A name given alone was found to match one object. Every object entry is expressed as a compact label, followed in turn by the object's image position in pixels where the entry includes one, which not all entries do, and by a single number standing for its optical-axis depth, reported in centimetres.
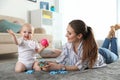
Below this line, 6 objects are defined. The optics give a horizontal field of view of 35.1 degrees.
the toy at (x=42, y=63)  132
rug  118
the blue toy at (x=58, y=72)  129
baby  138
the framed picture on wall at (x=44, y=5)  425
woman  136
